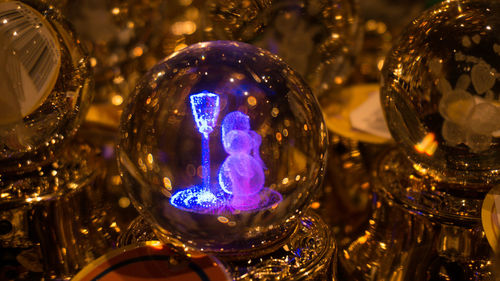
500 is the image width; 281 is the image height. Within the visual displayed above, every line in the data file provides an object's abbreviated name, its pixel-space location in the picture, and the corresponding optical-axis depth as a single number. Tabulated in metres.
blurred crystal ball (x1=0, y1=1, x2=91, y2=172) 0.40
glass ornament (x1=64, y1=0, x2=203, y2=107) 0.68
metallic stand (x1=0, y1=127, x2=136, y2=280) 0.42
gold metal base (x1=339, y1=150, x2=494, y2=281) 0.40
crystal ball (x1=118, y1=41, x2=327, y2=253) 0.34
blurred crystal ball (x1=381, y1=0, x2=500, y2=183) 0.42
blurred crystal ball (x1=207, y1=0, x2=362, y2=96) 0.54
